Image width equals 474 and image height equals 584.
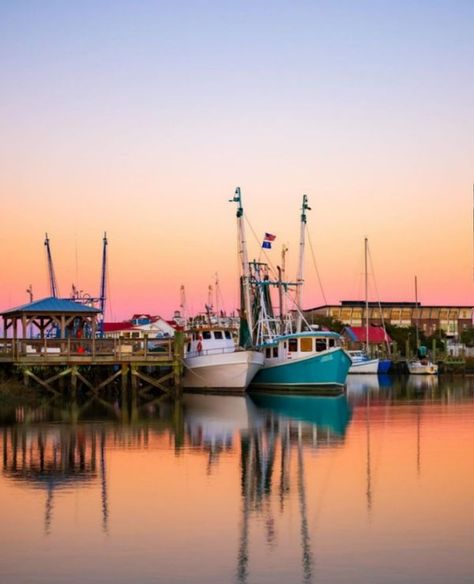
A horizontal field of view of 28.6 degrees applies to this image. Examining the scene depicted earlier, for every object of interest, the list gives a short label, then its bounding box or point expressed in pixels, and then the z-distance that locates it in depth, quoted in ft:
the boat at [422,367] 348.59
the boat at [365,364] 333.62
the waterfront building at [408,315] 562.66
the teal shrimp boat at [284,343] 197.06
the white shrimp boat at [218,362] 199.41
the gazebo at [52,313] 194.70
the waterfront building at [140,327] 403.95
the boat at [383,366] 345.31
